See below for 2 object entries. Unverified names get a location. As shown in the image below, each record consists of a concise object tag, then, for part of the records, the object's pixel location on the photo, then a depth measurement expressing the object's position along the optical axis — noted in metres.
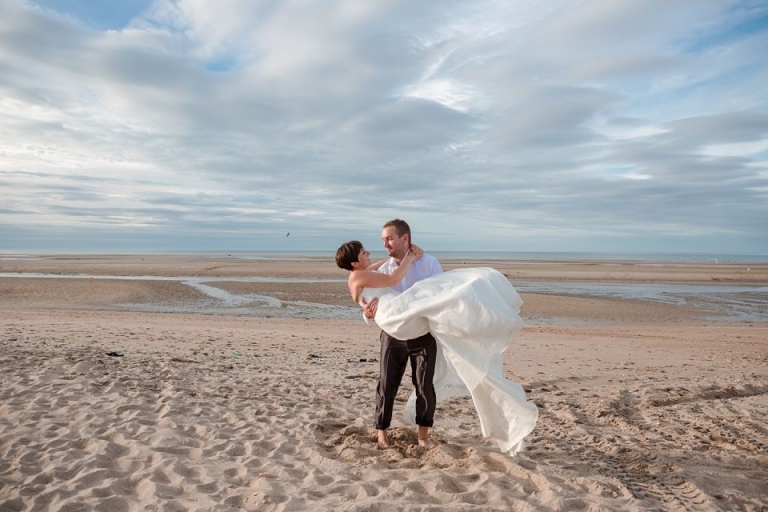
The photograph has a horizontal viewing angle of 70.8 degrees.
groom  4.76
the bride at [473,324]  4.47
